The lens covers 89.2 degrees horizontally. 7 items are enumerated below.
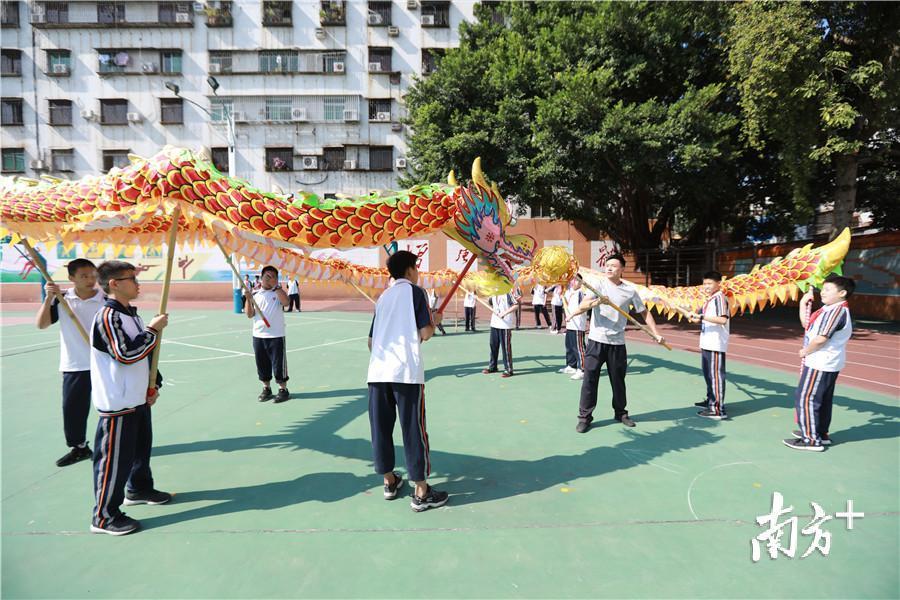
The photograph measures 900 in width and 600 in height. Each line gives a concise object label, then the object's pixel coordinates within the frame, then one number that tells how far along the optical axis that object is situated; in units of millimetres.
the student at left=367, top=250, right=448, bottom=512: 2957
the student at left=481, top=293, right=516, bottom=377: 6789
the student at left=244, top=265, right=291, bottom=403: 5523
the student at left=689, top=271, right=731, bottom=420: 4777
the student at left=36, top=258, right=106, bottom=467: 3672
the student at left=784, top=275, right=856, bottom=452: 3877
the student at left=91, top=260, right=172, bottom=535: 2688
